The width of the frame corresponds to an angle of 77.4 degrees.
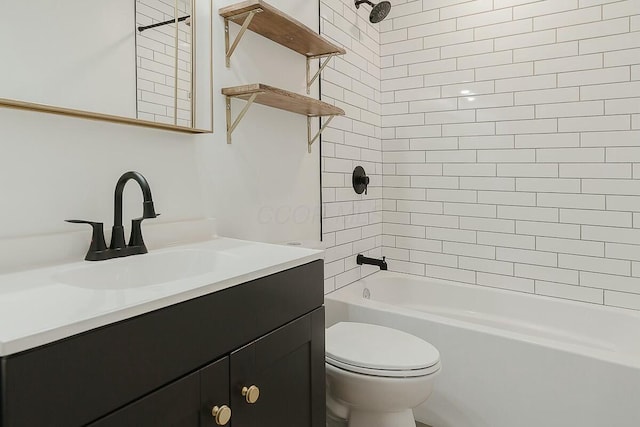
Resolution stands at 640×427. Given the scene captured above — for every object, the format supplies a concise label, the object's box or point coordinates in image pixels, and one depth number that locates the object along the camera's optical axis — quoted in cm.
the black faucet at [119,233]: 111
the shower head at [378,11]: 239
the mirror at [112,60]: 102
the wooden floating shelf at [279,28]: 154
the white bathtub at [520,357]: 158
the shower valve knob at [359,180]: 252
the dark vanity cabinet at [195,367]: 59
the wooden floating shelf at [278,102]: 152
